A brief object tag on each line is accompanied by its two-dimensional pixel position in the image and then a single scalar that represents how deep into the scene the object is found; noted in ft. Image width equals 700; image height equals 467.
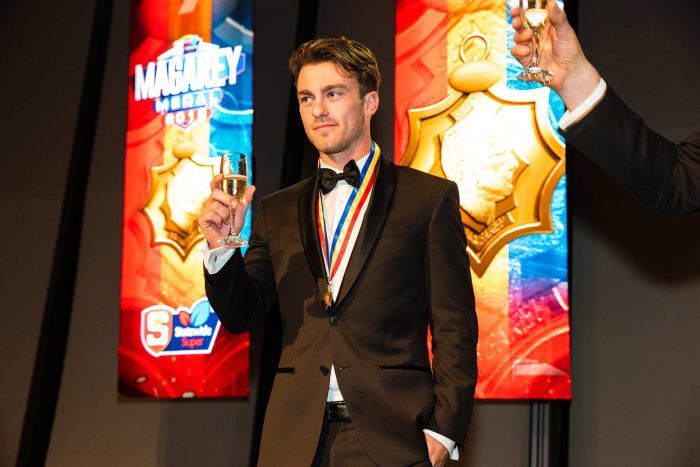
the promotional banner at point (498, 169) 11.62
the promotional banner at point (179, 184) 14.20
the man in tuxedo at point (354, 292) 7.62
